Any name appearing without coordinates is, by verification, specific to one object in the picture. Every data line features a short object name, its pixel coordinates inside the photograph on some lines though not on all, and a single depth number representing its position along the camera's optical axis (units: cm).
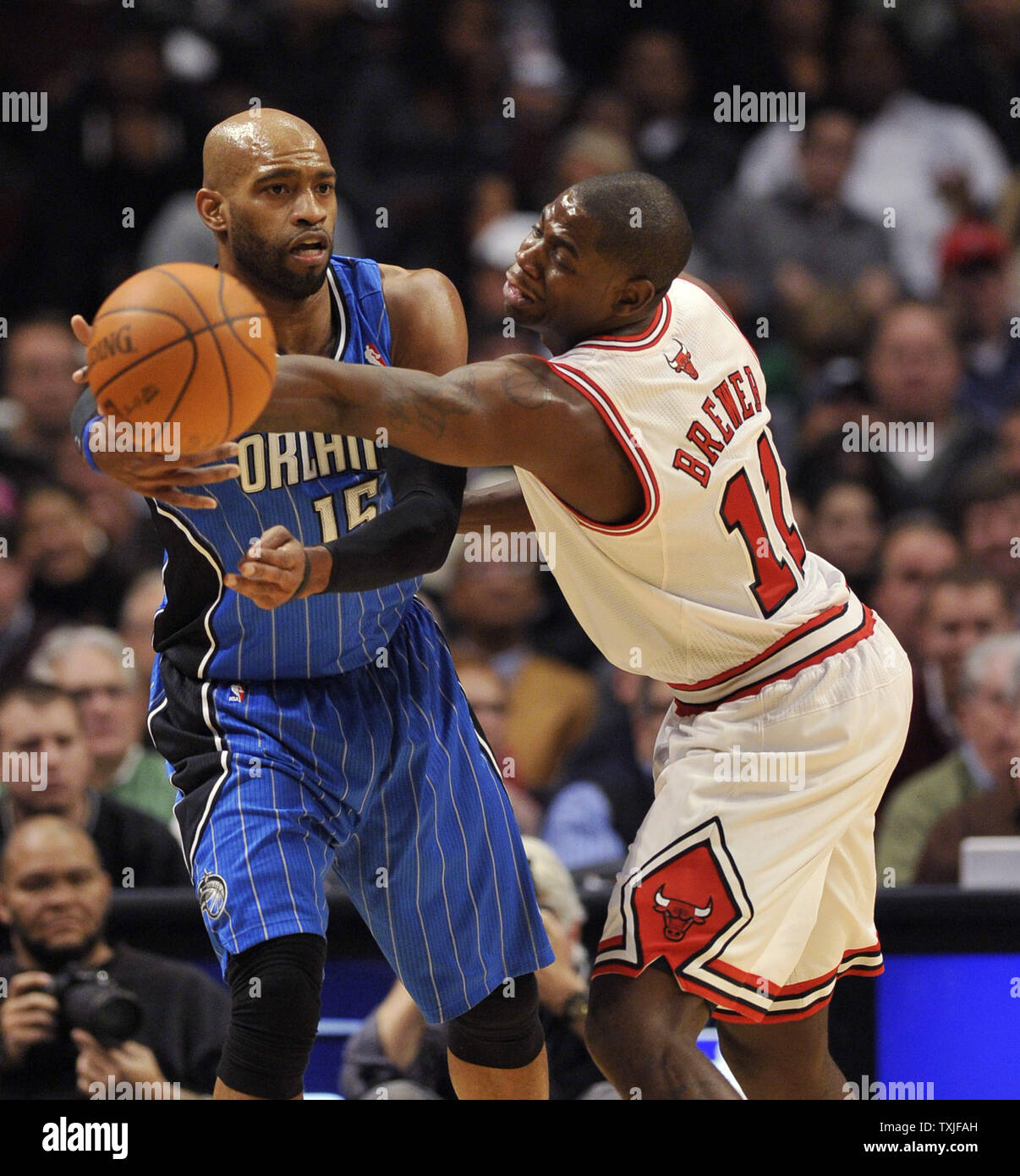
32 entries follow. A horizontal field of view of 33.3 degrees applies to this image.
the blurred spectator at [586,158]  793
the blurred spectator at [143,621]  603
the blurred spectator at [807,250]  797
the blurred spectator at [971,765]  555
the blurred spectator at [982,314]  793
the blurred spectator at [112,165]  789
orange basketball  294
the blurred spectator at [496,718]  559
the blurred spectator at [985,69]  895
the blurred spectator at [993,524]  658
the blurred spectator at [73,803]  507
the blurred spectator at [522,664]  620
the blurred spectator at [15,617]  632
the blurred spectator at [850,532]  645
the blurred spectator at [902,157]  859
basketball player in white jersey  325
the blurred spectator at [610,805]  553
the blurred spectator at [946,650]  605
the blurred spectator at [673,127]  849
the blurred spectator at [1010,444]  698
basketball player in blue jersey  332
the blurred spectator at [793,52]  878
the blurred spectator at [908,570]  637
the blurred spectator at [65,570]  657
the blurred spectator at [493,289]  734
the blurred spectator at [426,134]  811
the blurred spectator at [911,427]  693
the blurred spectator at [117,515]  668
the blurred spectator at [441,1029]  446
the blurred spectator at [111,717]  562
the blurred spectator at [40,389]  713
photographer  436
